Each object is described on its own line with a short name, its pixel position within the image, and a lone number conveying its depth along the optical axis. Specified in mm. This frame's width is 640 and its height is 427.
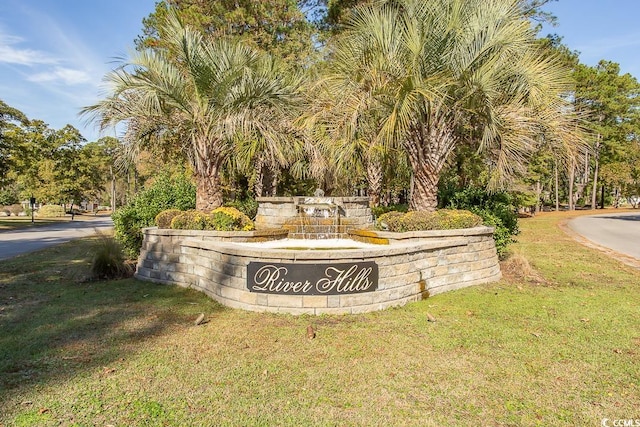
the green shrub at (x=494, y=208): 8711
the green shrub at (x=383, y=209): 11212
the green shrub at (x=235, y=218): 8045
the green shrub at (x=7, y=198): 50844
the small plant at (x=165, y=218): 8250
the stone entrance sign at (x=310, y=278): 5258
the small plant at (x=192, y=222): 7832
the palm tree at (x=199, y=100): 8367
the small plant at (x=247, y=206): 12166
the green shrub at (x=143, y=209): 9484
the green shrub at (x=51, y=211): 39869
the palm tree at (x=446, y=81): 7461
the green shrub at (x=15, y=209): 46203
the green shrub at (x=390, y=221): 7895
